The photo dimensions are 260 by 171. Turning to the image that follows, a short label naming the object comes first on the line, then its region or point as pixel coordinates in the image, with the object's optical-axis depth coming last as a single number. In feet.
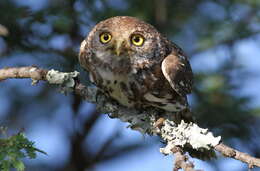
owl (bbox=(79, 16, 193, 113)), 27.30
